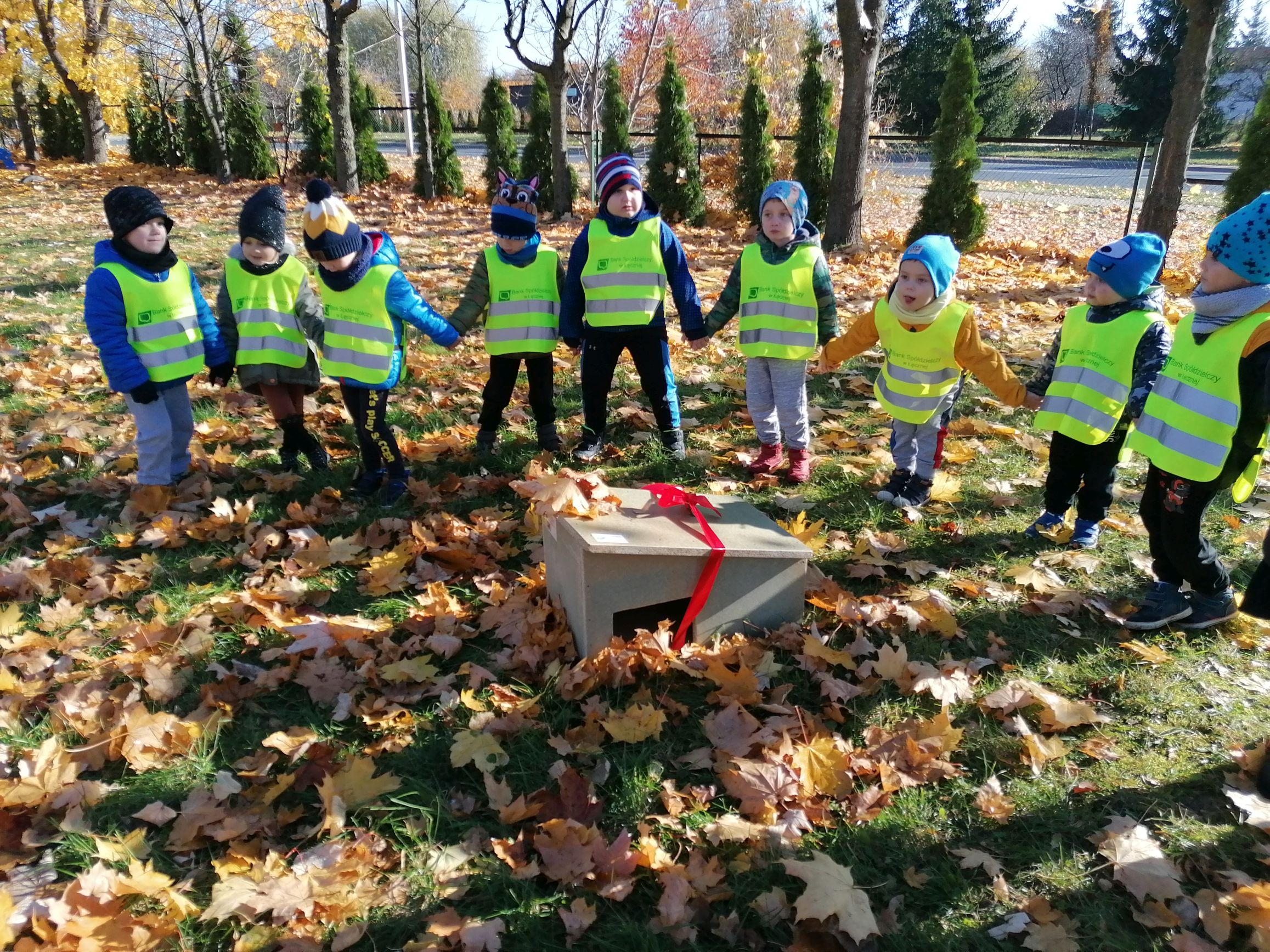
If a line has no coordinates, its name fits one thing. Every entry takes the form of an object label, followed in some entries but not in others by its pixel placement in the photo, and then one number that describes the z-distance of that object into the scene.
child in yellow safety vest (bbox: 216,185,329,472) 4.57
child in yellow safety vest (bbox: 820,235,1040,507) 4.06
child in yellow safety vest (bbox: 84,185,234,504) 4.36
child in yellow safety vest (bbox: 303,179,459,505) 4.39
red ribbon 3.17
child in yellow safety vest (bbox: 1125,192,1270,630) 2.93
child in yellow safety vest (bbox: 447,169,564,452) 4.84
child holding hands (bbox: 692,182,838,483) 4.60
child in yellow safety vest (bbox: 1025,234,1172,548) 3.61
